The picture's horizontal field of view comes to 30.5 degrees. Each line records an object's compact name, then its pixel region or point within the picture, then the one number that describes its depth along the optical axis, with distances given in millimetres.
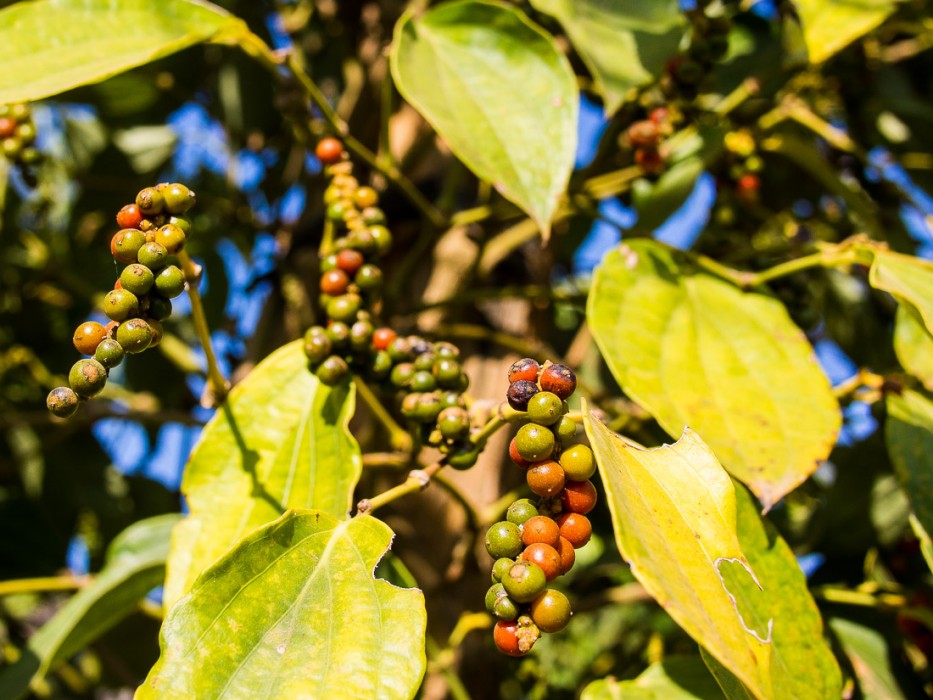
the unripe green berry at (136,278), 246
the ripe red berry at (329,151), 311
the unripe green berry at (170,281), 250
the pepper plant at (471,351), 243
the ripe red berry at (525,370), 246
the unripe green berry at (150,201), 255
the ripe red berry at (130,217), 256
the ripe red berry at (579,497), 240
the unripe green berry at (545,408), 237
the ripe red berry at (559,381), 241
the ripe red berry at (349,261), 296
